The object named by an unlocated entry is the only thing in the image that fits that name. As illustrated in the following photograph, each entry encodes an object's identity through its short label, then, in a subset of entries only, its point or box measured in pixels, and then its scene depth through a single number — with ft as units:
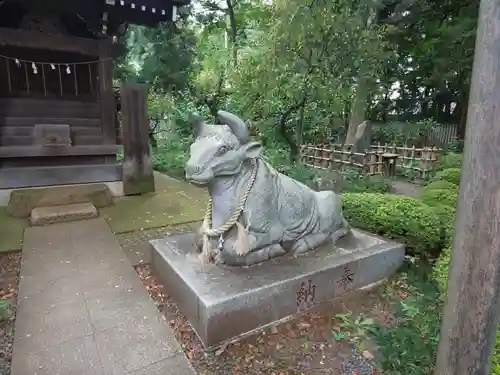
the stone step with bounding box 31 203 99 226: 17.74
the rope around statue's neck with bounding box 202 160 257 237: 9.26
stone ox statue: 8.71
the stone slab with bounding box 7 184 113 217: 19.39
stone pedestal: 8.39
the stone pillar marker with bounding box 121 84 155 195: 23.39
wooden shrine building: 21.85
